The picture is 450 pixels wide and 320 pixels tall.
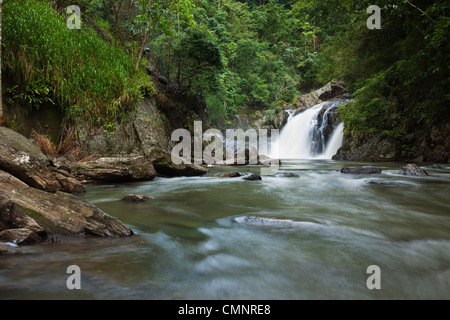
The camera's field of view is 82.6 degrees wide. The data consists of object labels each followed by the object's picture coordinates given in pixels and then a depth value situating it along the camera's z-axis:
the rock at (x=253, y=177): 6.53
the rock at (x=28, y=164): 3.24
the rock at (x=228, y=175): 7.00
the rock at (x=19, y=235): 1.95
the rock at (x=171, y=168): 6.80
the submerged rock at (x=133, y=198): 3.98
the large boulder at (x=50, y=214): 2.07
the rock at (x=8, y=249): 1.81
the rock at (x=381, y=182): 5.72
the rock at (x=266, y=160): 11.19
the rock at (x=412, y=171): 6.91
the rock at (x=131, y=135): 6.37
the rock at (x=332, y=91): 20.31
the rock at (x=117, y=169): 5.30
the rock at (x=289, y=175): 7.21
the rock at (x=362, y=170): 7.39
